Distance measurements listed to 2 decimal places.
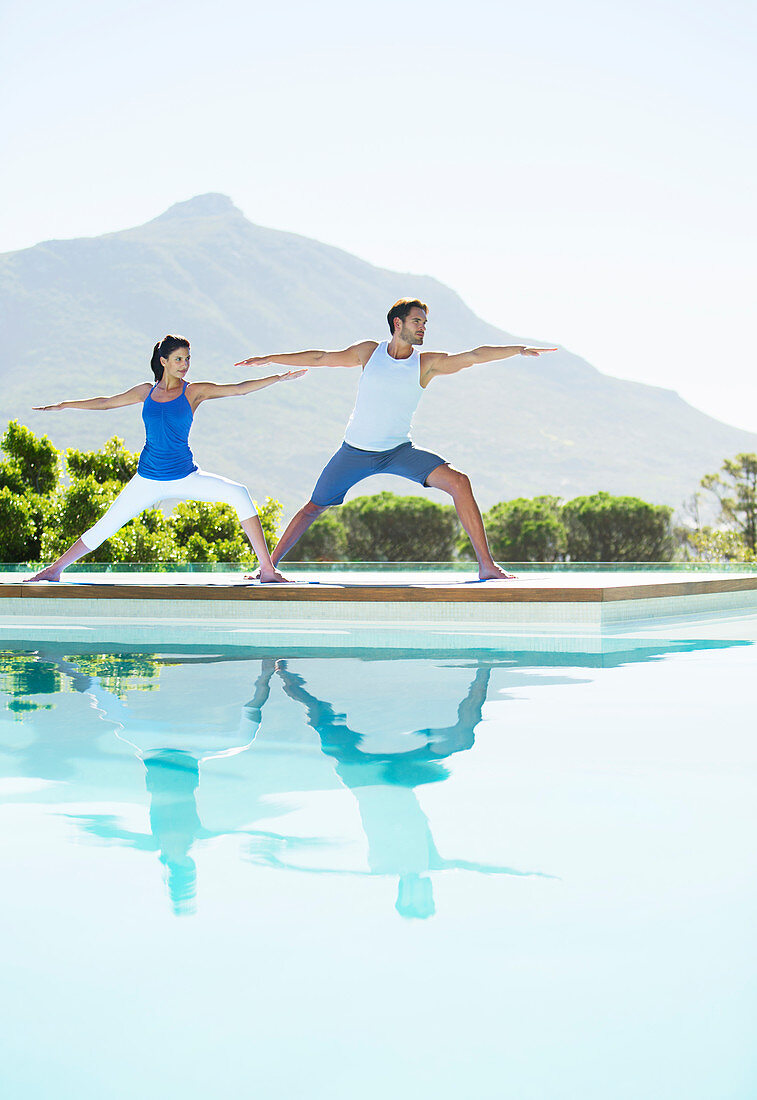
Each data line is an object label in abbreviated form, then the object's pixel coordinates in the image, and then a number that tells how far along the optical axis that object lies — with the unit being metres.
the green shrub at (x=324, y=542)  22.64
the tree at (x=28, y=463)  14.10
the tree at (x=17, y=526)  13.17
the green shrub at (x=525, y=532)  21.34
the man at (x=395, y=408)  6.46
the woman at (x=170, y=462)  6.61
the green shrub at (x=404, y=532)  21.77
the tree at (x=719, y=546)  24.73
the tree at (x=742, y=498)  28.72
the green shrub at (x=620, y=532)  21.84
